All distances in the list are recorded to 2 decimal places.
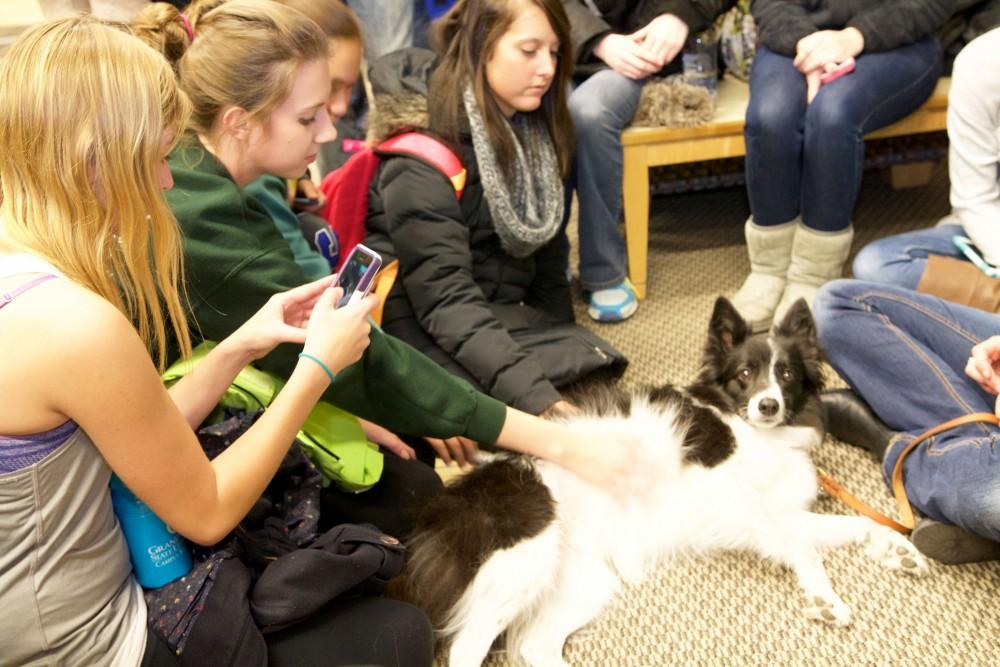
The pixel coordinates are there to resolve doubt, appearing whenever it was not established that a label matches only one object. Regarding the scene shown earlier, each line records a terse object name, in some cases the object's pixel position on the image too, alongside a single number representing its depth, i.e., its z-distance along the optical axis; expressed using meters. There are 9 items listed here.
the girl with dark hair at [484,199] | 2.01
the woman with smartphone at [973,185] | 1.91
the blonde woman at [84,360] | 0.96
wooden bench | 2.58
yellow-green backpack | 1.45
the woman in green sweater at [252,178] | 1.41
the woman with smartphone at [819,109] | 2.37
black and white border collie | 1.59
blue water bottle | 1.16
